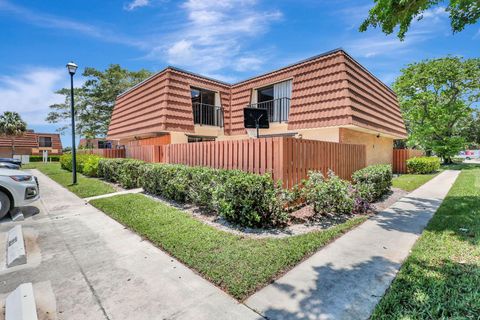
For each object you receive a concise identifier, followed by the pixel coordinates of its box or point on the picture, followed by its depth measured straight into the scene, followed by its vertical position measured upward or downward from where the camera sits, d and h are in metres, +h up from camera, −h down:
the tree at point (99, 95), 27.98 +7.15
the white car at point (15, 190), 6.10 -0.88
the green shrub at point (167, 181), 7.37 -0.86
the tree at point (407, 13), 5.57 +3.49
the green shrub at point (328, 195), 5.91 -1.03
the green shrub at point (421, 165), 16.92 -0.87
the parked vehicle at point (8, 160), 16.16 -0.28
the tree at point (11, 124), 38.47 +5.15
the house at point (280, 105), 10.57 +2.57
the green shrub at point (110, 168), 10.87 -0.63
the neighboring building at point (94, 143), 40.16 +2.12
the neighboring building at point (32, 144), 43.19 +2.38
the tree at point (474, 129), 38.87 +3.80
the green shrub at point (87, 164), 13.20 -0.53
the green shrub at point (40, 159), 37.81 -0.50
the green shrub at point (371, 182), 7.23 -0.92
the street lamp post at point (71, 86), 11.15 +3.32
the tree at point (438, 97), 24.17 +6.00
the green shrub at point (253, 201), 5.23 -1.05
